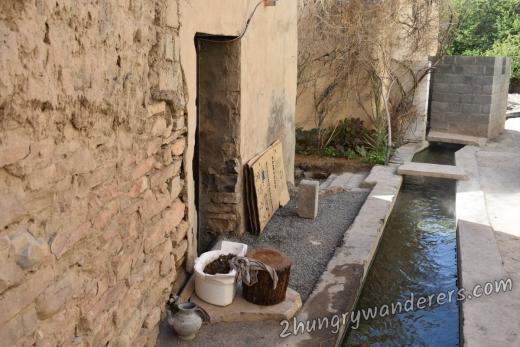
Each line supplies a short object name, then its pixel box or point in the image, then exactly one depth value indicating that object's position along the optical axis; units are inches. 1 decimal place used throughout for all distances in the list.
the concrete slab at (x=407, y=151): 401.3
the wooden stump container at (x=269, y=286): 160.9
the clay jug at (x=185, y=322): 144.7
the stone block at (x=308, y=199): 251.6
